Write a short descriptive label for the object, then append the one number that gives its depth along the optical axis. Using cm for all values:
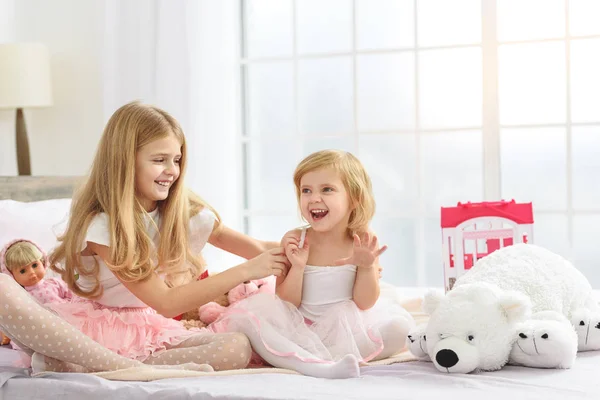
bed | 295
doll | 349
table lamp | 467
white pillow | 380
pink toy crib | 379
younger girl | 327
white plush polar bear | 309
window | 481
